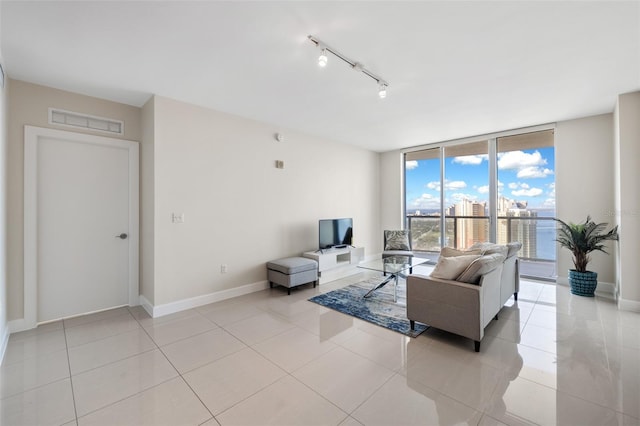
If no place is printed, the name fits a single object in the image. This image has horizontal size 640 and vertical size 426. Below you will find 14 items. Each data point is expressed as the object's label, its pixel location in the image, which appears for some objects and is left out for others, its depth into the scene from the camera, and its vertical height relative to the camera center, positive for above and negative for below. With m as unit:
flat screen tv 4.97 -0.38
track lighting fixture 2.27 +1.43
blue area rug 3.02 -1.24
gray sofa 2.46 -0.80
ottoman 4.06 -0.91
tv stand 4.66 -0.89
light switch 3.45 -0.05
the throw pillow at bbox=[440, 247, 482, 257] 3.30 -0.49
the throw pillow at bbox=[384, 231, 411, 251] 5.48 -0.57
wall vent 3.12 +1.13
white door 3.07 -0.08
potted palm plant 3.85 -0.50
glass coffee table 3.77 -0.78
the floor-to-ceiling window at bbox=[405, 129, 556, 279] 4.81 +0.34
